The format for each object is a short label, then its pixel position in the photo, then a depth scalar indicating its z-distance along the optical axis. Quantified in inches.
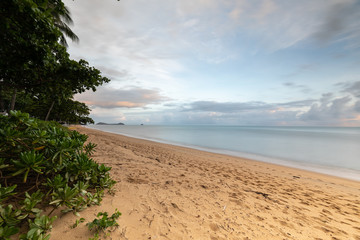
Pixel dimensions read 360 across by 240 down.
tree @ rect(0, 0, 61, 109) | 105.7
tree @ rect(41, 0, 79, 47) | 559.7
